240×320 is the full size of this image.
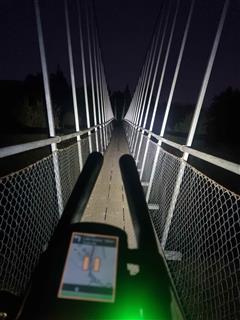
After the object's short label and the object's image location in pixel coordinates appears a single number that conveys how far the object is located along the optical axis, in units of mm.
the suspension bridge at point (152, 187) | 1845
